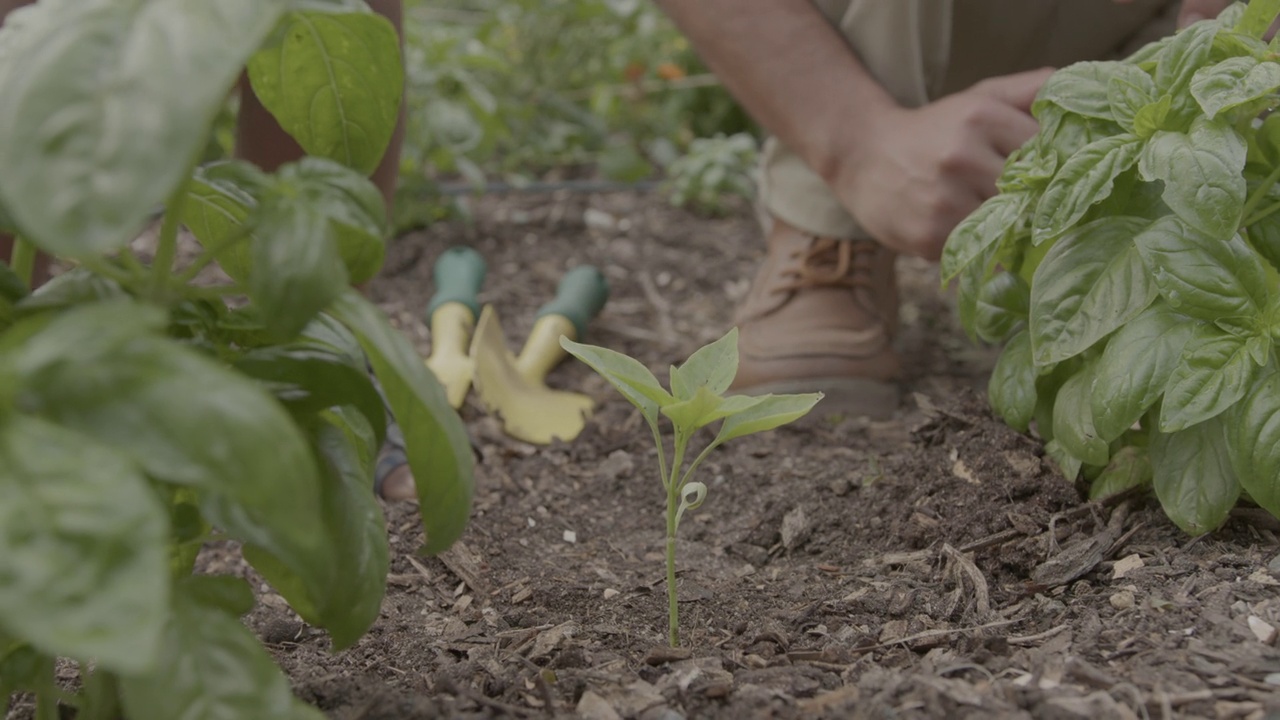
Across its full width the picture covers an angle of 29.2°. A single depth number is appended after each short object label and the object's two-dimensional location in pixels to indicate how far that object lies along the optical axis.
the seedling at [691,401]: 1.02
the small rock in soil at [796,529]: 1.20
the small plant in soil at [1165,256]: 1.03
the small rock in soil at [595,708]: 0.98
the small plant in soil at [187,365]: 0.84
